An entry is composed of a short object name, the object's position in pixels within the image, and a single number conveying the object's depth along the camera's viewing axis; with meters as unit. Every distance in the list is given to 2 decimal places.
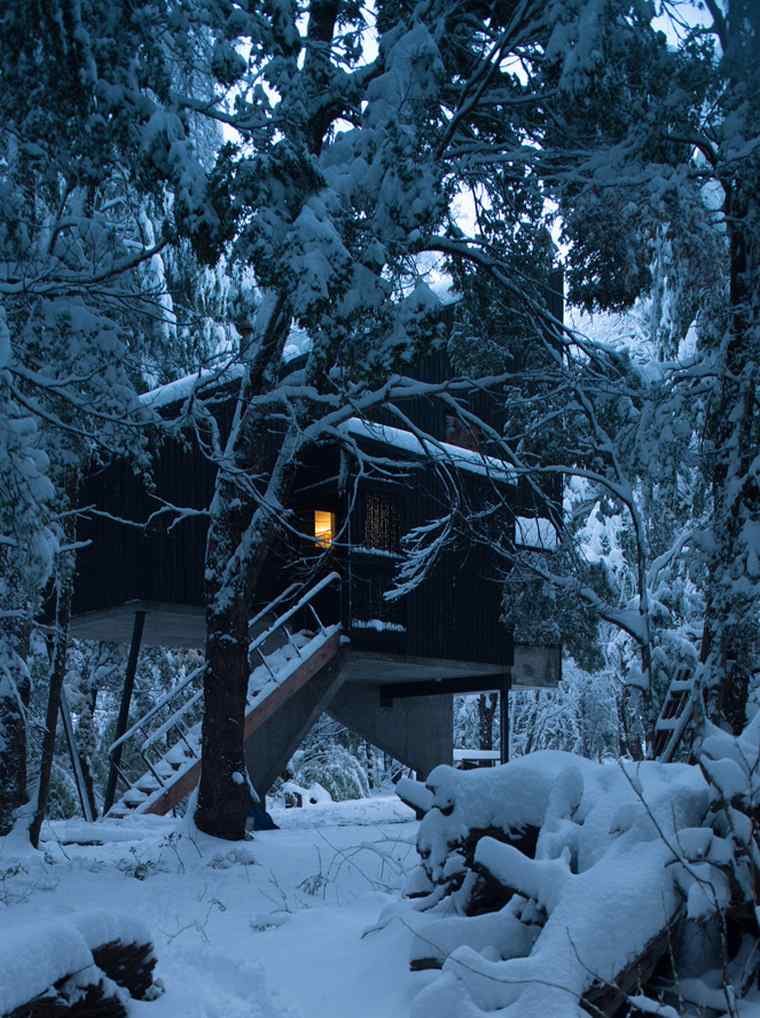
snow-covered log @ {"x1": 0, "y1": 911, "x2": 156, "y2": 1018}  4.38
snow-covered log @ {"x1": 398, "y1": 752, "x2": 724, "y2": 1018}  4.36
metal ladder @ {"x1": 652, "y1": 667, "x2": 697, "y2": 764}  7.57
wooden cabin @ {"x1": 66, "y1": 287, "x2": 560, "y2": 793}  18.89
